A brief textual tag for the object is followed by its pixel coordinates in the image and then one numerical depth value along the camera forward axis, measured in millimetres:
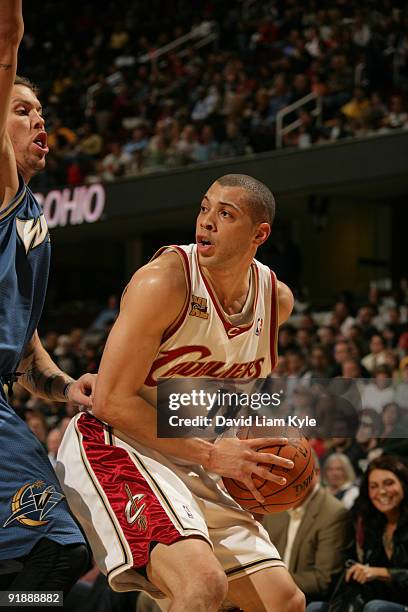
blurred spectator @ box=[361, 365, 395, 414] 5672
